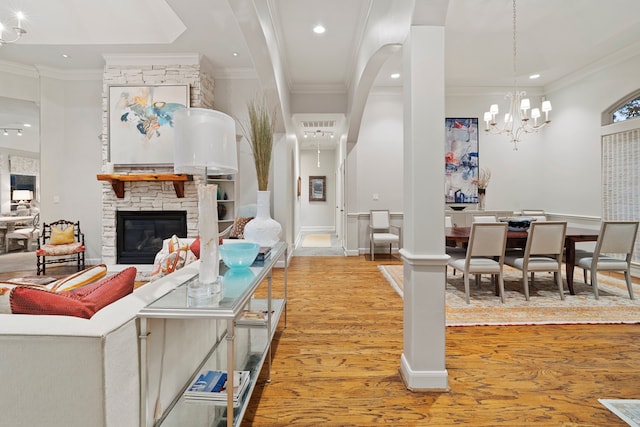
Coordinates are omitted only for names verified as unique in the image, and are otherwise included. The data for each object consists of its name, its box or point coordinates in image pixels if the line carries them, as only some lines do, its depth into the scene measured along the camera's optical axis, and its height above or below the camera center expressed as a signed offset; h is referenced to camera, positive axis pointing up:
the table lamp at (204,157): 1.37 +0.23
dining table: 3.70 -0.39
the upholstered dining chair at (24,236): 7.02 -0.64
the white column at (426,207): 1.96 +0.00
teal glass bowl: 1.76 -0.26
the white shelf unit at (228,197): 5.38 +0.19
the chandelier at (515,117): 4.41 +1.61
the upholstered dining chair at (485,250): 3.37 -0.48
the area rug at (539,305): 3.05 -1.09
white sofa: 0.96 -0.52
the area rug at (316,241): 7.97 -0.95
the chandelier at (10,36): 4.45 +2.54
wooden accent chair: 4.89 -0.58
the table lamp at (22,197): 7.77 +0.30
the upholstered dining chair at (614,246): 3.54 -0.46
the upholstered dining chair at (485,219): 4.91 -0.19
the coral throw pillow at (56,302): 1.10 -0.34
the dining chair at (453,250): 4.01 -0.58
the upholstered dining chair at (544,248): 3.45 -0.47
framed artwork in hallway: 11.36 +0.77
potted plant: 2.27 +0.20
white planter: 2.28 -0.15
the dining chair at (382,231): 5.98 -0.48
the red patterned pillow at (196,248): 2.33 -0.31
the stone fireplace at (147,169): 5.02 +0.66
